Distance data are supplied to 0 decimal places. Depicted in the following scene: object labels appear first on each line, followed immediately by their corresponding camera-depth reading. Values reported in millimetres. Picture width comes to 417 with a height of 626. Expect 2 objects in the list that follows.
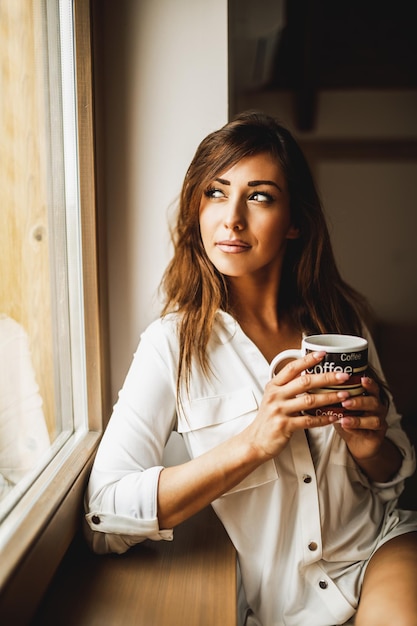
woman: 1008
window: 866
